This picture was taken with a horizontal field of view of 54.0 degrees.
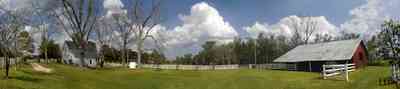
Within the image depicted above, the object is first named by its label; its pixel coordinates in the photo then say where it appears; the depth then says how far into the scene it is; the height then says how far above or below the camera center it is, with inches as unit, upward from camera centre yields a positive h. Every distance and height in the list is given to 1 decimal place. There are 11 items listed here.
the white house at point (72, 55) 2947.8 +12.4
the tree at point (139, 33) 2140.1 +127.6
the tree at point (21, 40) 1071.3 +49.1
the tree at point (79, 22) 1696.6 +154.4
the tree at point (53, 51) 3271.7 +50.3
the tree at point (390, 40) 445.7 +14.5
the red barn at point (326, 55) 1689.1 -6.3
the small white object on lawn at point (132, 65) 2216.5 -51.9
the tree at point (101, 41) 2335.9 +93.4
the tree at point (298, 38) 2814.5 +117.0
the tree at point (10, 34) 924.6 +56.9
